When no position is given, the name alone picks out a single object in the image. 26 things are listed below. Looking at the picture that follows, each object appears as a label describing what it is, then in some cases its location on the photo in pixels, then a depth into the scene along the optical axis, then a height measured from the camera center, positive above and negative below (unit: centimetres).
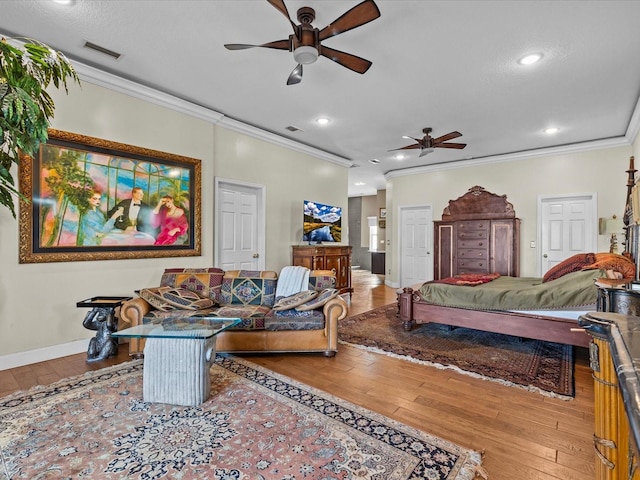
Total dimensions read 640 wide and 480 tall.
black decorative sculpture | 317 -86
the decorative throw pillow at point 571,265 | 346 -25
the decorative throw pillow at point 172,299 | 325 -59
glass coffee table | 230 -87
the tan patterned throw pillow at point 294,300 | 335 -61
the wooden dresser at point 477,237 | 593 +8
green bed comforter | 312 -54
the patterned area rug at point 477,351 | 277 -112
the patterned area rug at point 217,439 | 166 -114
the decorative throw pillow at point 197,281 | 368 -45
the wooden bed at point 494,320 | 307 -82
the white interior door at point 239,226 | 475 +22
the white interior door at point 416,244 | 744 -7
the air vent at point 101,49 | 296 +173
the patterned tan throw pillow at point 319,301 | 331 -60
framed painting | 312 +41
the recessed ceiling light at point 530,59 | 303 +169
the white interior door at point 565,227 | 559 +25
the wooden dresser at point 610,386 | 91 -48
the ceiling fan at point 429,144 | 481 +144
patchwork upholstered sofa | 321 -74
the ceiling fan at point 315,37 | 219 +148
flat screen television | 580 +32
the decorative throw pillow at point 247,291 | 375 -57
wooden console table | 546 -32
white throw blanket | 371 -46
